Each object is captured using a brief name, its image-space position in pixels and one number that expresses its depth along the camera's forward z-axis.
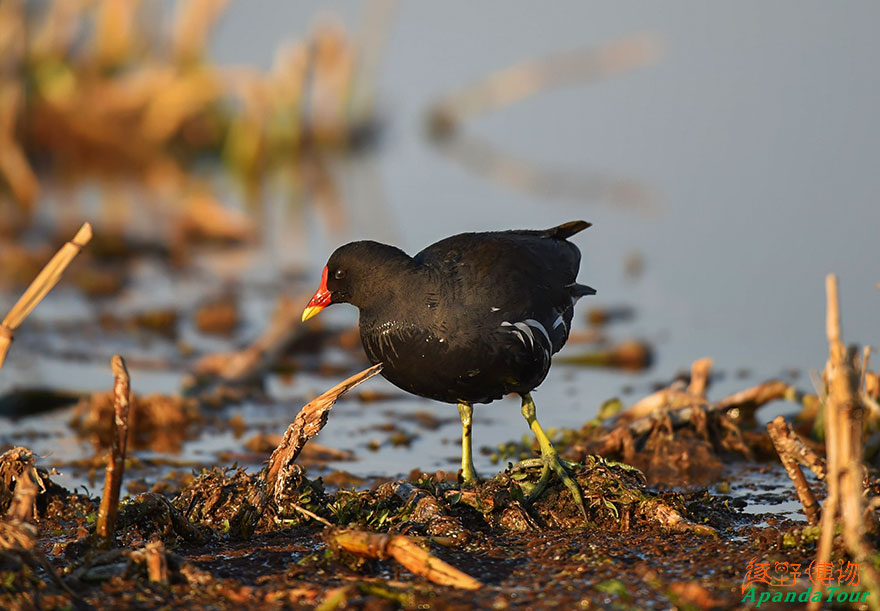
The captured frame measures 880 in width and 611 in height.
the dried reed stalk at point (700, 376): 12.59
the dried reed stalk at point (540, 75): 30.84
